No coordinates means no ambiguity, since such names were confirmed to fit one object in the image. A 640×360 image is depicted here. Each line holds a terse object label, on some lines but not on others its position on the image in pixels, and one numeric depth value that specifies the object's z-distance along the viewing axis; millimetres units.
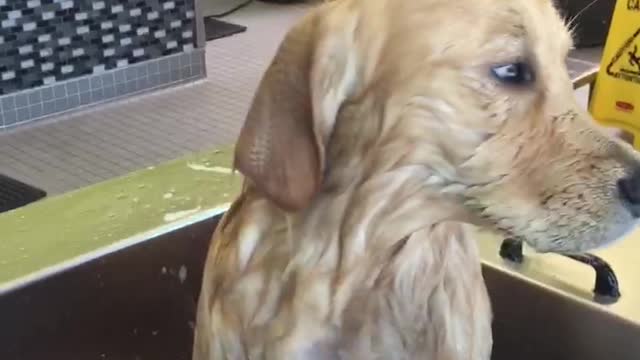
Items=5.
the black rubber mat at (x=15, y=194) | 1349
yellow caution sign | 1054
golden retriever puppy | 699
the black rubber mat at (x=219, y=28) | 2150
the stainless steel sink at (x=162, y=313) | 896
